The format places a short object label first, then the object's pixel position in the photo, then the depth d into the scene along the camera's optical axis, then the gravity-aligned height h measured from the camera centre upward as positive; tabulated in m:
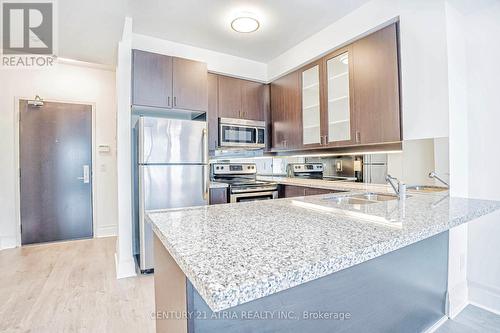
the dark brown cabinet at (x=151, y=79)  2.74 +0.98
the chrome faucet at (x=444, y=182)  1.88 -0.13
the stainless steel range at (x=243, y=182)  3.14 -0.19
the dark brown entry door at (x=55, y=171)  3.56 +0.00
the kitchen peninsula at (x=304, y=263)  0.58 -0.22
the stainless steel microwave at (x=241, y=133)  3.42 +0.48
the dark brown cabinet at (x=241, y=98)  3.51 +0.98
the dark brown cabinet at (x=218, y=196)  3.03 -0.32
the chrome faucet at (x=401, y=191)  1.50 -0.15
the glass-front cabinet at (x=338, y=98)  2.73 +0.75
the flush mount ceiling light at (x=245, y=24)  2.57 +1.48
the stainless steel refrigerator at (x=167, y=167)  2.57 +0.02
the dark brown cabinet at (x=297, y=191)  2.79 -0.28
